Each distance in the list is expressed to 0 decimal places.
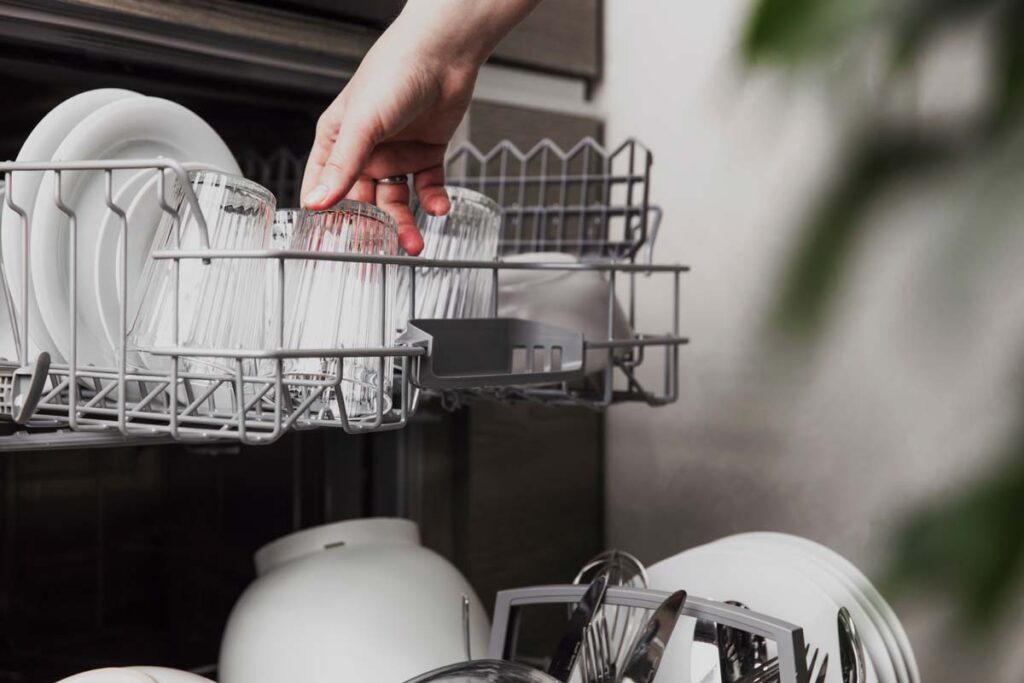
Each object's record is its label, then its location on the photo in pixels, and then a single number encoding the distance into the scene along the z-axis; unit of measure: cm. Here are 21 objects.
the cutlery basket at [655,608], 58
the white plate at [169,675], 57
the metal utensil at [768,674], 63
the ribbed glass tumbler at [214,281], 53
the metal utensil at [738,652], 64
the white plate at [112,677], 55
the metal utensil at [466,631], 69
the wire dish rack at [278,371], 48
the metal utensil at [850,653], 64
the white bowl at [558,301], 76
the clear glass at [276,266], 54
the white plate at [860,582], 69
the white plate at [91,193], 57
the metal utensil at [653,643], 59
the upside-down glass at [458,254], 68
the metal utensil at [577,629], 64
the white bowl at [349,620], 66
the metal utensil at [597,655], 66
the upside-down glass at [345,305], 55
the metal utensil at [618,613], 68
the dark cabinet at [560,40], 101
